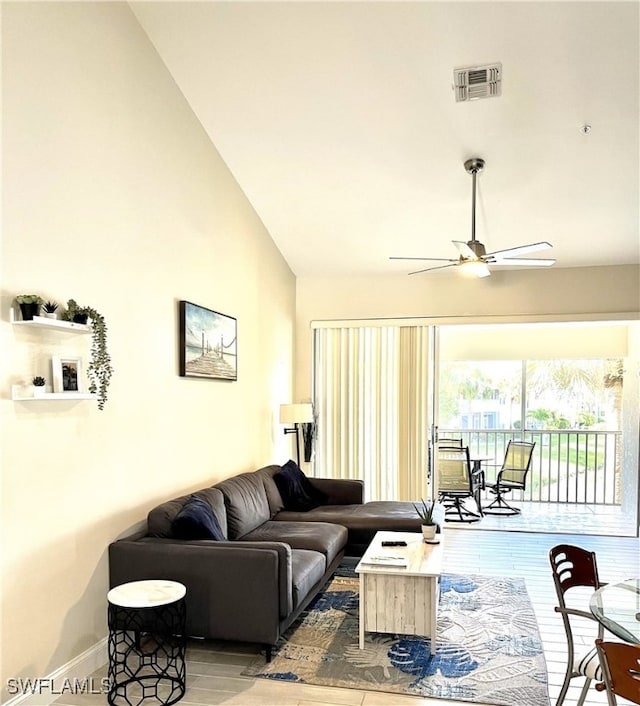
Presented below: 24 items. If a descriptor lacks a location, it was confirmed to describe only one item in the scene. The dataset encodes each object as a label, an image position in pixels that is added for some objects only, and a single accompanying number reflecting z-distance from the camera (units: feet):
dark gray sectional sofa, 10.56
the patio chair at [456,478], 23.49
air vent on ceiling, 12.41
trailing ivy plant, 10.49
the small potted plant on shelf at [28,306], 8.83
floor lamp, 20.57
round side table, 9.54
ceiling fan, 14.28
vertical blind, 22.25
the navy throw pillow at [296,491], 17.93
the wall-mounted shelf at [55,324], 8.87
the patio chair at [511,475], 25.34
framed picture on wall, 14.11
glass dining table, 6.89
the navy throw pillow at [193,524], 11.38
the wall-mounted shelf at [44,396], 8.77
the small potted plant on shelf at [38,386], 8.99
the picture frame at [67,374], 9.59
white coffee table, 11.12
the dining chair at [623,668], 5.41
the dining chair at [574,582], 8.04
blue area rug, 9.91
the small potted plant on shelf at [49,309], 9.33
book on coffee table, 11.55
